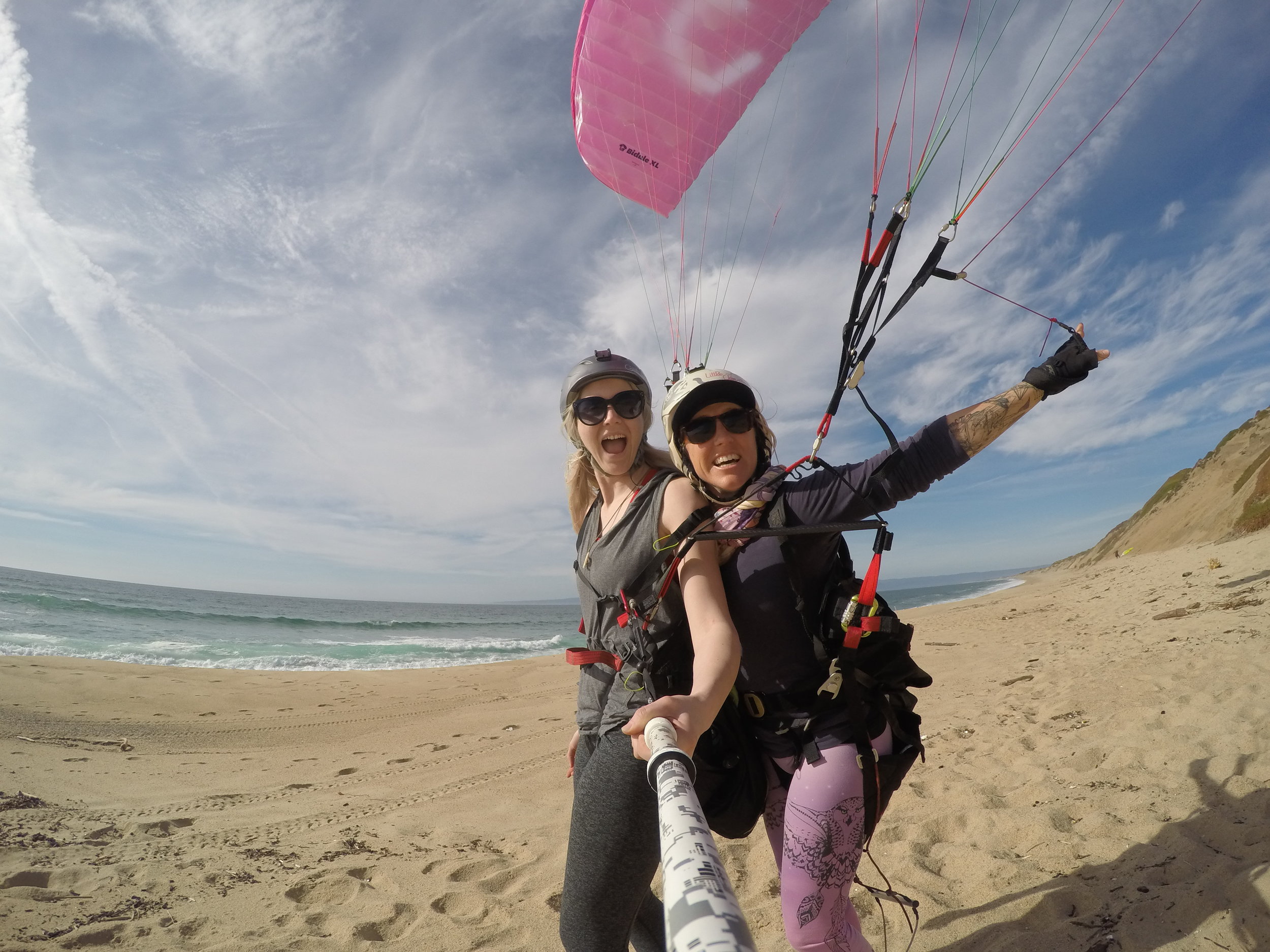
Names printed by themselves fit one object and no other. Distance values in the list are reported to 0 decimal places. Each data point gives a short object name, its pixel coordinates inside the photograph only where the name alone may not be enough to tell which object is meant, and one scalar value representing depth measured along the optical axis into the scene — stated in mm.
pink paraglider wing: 4879
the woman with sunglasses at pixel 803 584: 1641
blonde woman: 1702
